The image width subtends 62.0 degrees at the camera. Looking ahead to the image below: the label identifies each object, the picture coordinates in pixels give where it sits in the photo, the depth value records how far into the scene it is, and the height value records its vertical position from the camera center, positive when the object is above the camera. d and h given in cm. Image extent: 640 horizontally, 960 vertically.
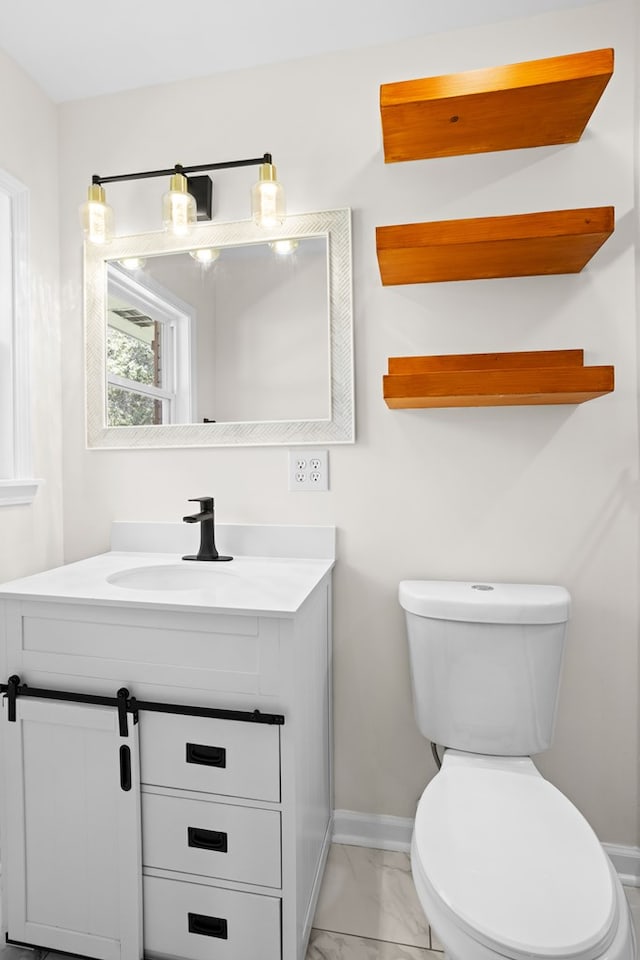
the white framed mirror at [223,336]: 160 +44
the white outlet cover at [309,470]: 162 +2
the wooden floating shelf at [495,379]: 127 +23
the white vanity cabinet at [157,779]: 112 -67
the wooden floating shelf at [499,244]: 126 +57
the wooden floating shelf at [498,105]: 126 +92
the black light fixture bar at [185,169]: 151 +90
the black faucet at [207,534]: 158 -17
